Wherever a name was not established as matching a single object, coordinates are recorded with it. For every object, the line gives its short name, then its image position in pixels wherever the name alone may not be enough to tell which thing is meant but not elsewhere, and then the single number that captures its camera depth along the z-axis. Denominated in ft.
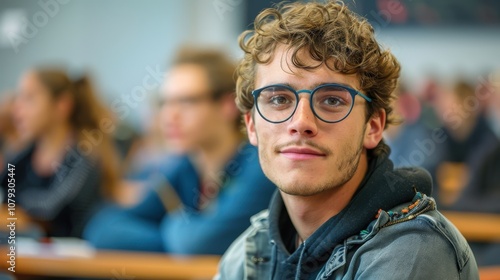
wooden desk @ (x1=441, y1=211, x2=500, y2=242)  11.41
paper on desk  9.20
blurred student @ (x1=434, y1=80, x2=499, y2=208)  13.51
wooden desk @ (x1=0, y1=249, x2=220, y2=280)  8.45
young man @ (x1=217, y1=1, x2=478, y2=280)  4.04
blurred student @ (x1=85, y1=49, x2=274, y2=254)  8.87
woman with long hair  10.77
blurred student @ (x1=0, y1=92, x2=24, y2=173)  13.27
